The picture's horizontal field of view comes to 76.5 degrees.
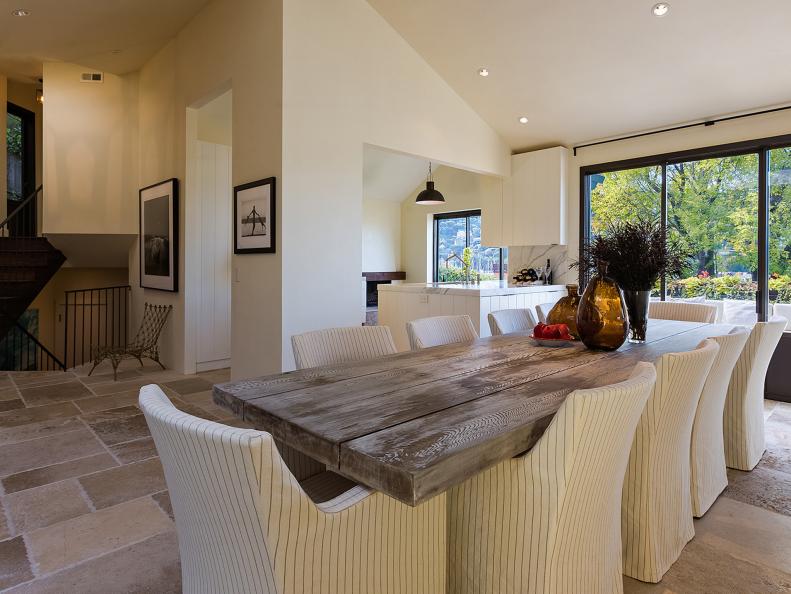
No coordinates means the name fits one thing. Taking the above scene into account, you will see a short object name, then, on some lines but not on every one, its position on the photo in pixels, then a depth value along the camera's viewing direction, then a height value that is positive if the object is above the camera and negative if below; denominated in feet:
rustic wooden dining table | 3.59 -1.13
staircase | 19.01 +0.73
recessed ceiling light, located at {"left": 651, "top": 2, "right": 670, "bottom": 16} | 11.59 +6.50
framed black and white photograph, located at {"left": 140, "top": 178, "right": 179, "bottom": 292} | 16.76 +1.84
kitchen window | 26.35 +2.14
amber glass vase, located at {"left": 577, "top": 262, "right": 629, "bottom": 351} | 7.80 -0.43
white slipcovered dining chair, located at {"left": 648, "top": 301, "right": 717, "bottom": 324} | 12.47 -0.60
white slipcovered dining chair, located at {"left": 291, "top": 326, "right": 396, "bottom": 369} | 6.95 -0.85
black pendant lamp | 19.98 +3.68
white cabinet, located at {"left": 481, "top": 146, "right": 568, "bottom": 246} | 18.51 +3.26
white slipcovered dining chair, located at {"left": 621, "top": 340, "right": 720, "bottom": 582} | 5.86 -2.27
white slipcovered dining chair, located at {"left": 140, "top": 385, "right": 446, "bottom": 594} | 2.94 -1.60
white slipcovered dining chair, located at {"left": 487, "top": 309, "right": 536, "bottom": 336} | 10.46 -0.73
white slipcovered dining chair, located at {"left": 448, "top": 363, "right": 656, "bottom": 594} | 3.96 -1.96
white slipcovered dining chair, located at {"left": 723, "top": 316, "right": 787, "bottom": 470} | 8.97 -2.09
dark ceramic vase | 9.09 -0.49
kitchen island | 15.47 -0.40
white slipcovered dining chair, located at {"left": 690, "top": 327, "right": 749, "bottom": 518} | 7.01 -2.18
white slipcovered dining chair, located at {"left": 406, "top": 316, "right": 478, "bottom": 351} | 8.51 -0.78
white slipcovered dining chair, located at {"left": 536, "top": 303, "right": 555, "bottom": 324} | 11.68 -0.56
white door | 16.83 +1.11
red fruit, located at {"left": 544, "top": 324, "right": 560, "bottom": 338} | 8.35 -0.73
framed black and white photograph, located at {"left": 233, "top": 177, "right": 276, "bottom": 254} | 12.29 +1.82
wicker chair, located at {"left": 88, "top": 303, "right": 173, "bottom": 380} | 16.11 -1.97
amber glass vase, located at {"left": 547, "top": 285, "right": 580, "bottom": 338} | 8.89 -0.41
